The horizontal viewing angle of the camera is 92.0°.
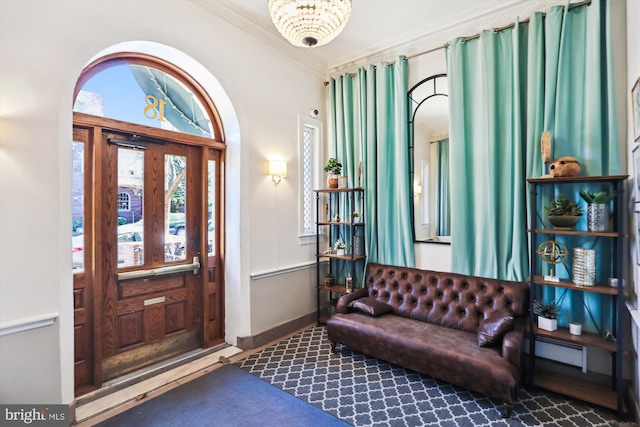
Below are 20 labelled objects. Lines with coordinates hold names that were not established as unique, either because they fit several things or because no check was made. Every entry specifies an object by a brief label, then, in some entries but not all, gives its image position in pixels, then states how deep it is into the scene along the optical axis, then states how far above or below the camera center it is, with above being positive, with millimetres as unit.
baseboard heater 2633 -1242
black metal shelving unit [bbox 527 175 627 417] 2244 -823
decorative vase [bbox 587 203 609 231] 2359 -47
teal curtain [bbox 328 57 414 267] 3654 +797
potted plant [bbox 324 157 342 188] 3939 +583
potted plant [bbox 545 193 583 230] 2477 -14
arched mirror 3463 +641
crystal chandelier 1780 +1179
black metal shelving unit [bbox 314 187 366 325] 3822 -197
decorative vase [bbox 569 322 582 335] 2457 -939
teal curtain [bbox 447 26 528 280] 2893 +542
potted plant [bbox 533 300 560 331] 2551 -868
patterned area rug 2225 -1481
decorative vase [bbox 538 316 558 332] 2545 -933
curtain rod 2612 +1795
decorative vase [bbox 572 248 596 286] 2406 -443
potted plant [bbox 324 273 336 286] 4123 -870
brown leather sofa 2313 -1058
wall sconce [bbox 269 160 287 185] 3566 +549
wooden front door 2580 -342
